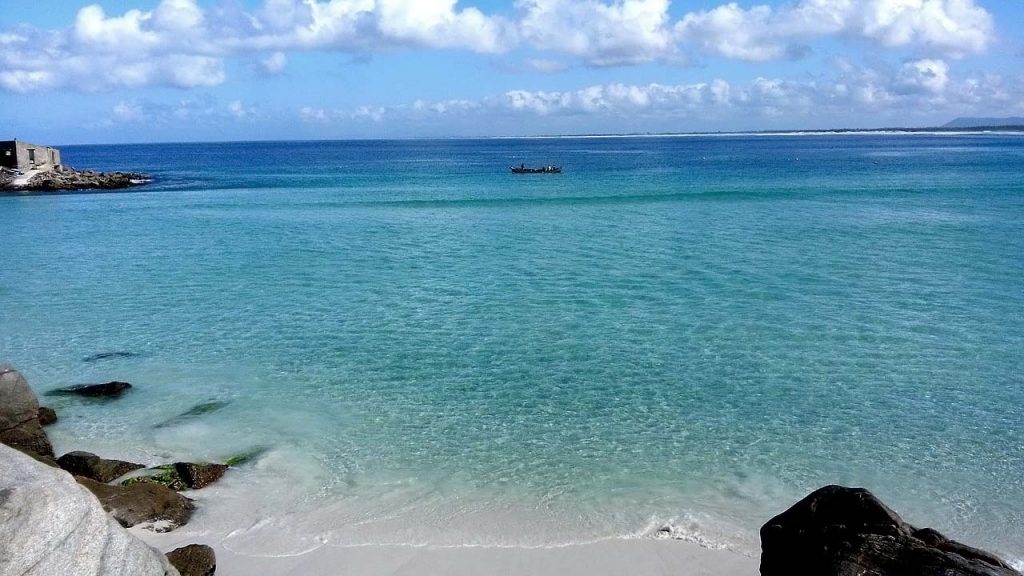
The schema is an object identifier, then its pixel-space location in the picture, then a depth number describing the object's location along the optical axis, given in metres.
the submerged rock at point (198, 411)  17.08
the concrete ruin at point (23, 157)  79.44
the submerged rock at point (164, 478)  13.83
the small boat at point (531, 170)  103.44
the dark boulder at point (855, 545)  7.19
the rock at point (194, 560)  10.50
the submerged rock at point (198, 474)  13.87
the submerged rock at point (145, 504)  12.20
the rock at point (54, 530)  7.30
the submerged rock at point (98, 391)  18.72
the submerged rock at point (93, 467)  14.03
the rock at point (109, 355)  21.61
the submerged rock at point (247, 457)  14.91
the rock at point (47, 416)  16.92
